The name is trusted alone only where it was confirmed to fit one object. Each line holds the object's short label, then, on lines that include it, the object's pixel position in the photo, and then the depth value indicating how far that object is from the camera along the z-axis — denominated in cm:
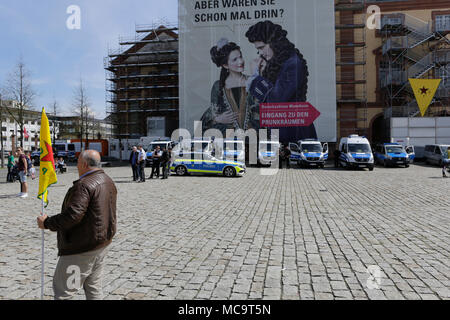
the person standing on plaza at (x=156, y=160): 1912
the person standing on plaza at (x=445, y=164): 1873
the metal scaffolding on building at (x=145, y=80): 4647
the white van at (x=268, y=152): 2898
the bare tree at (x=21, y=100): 2742
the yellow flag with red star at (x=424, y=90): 3434
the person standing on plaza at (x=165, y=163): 1869
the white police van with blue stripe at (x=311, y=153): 2708
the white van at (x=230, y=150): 2133
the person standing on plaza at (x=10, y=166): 1606
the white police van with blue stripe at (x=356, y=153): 2408
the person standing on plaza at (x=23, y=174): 1218
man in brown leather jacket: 315
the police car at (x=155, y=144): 2934
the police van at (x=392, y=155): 2656
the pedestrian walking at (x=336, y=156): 2712
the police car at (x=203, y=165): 2020
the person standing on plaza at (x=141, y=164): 1736
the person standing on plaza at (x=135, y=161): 1741
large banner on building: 3678
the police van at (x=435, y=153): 2712
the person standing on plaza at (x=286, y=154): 2689
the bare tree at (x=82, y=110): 4161
